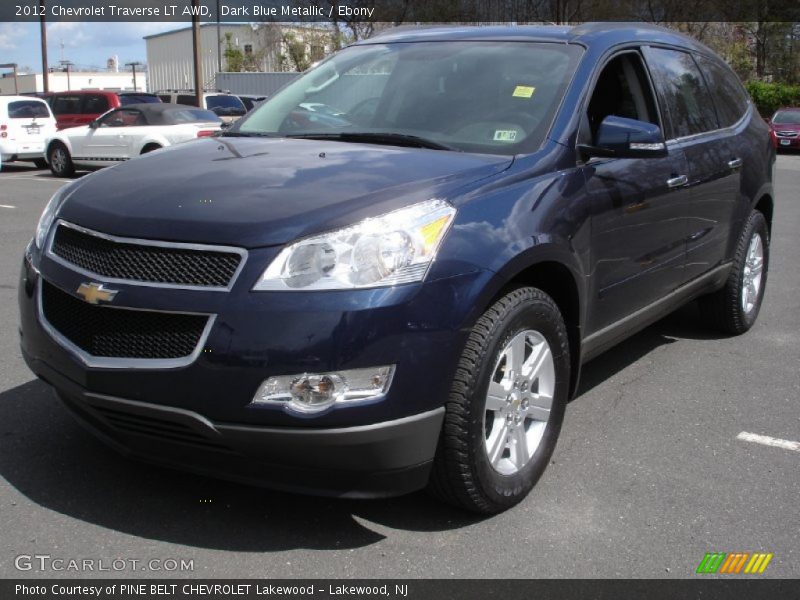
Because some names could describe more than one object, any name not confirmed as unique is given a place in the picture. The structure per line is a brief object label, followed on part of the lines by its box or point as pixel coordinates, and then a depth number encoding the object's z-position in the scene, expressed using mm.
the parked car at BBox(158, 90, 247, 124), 25250
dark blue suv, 2742
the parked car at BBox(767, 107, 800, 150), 28359
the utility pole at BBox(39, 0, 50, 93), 35156
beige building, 47562
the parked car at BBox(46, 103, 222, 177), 16312
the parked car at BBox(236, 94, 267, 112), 27534
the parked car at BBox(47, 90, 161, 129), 21719
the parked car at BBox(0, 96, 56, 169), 19578
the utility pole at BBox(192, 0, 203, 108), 21688
